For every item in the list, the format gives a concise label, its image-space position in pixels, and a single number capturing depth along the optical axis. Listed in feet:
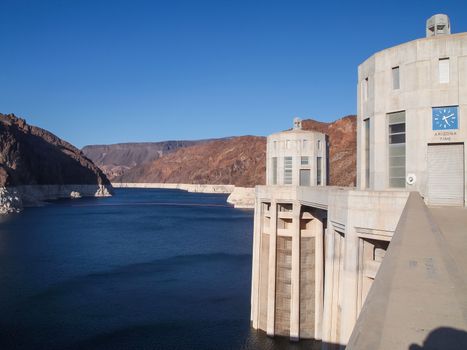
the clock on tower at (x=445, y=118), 44.34
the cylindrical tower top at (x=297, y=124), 106.42
